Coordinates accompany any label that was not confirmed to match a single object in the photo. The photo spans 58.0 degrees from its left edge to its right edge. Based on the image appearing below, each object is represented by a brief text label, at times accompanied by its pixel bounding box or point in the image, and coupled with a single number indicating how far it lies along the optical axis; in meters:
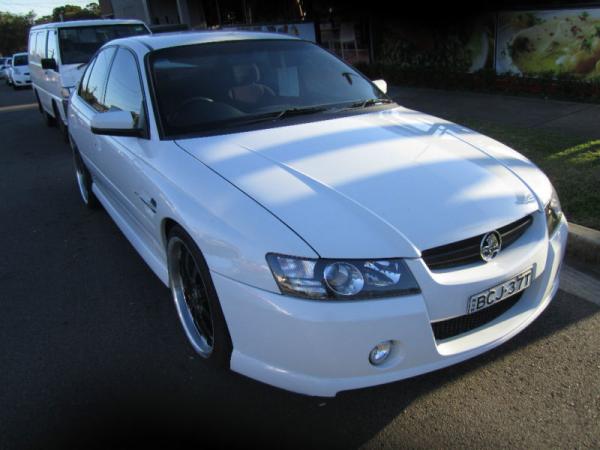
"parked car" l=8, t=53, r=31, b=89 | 23.56
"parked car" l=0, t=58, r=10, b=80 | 33.41
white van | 8.70
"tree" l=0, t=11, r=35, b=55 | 72.44
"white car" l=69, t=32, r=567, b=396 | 2.20
